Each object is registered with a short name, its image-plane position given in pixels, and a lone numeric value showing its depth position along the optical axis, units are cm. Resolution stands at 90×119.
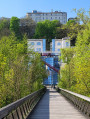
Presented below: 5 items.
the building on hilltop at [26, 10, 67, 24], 17412
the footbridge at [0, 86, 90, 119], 618
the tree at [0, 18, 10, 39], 10181
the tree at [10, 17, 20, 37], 12112
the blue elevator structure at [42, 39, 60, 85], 8311
